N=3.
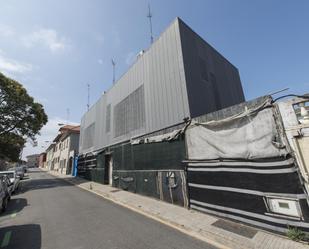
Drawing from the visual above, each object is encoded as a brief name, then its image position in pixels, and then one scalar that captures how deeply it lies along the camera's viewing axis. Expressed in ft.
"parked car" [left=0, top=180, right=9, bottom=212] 25.63
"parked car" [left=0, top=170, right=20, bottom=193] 43.37
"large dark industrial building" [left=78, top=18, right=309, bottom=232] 16.05
